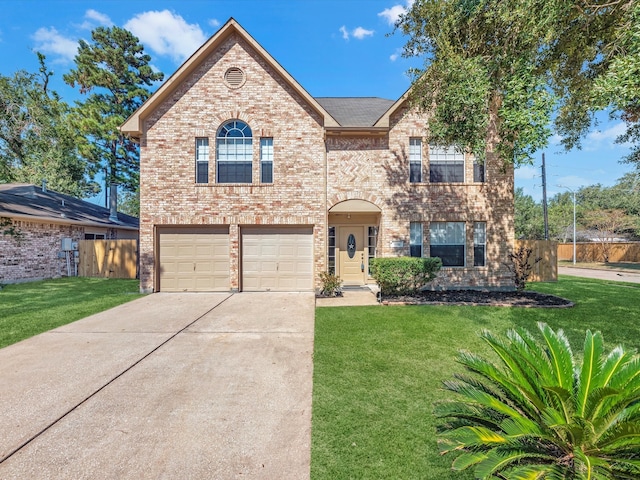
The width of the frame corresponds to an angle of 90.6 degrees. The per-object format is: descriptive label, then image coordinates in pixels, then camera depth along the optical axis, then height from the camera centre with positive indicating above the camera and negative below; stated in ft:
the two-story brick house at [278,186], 38.24 +6.83
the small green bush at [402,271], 32.73 -3.14
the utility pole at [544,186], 78.41 +14.45
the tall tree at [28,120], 57.88 +23.80
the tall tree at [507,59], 22.13 +14.83
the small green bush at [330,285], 35.73 -4.93
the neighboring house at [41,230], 46.60 +2.02
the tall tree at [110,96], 82.84 +41.38
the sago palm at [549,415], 7.00 -4.36
